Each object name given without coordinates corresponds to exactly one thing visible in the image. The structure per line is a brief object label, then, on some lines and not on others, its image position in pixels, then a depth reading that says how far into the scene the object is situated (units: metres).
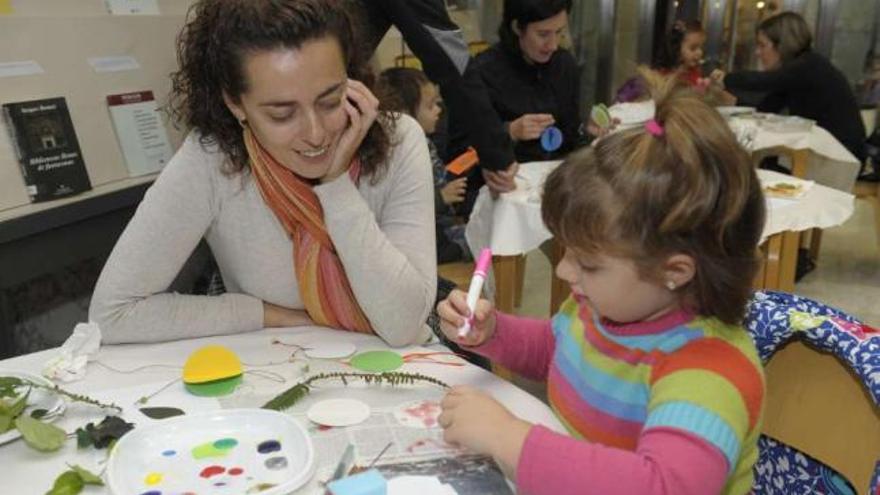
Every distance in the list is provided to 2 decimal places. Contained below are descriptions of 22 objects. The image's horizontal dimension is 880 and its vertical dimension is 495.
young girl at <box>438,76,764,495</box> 0.77
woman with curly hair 1.18
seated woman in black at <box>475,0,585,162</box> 2.84
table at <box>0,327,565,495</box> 0.85
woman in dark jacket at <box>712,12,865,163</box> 3.87
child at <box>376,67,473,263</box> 2.57
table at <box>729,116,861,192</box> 3.48
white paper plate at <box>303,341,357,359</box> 1.13
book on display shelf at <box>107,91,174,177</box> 2.19
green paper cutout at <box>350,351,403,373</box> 1.08
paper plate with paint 0.80
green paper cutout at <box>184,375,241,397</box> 1.02
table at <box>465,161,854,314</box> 2.32
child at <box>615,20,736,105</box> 4.70
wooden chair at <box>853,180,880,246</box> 3.75
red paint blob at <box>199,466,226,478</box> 0.83
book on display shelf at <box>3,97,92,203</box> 1.92
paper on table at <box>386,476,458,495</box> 0.79
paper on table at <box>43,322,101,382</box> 1.07
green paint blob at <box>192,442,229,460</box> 0.86
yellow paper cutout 1.04
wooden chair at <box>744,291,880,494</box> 0.88
